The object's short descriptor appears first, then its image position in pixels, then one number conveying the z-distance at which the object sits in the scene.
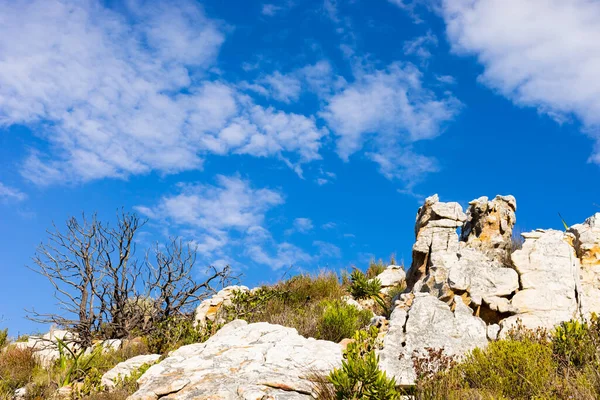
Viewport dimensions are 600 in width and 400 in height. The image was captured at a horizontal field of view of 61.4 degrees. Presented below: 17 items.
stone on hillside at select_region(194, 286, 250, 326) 14.20
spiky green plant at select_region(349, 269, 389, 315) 14.83
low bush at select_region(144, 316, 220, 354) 12.58
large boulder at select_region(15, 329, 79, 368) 13.88
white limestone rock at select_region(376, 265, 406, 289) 15.99
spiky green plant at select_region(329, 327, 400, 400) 6.94
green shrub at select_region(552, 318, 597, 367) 8.19
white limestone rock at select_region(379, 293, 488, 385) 8.39
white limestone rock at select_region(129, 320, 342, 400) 7.45
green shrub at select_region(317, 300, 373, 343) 10.66
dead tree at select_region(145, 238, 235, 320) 16.27
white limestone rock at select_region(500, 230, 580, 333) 9.91
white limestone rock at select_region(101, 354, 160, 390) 10.20
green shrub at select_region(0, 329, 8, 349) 16.45
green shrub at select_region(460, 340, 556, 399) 7.25
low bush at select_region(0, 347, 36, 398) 11.66
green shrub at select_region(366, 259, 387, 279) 19.02
